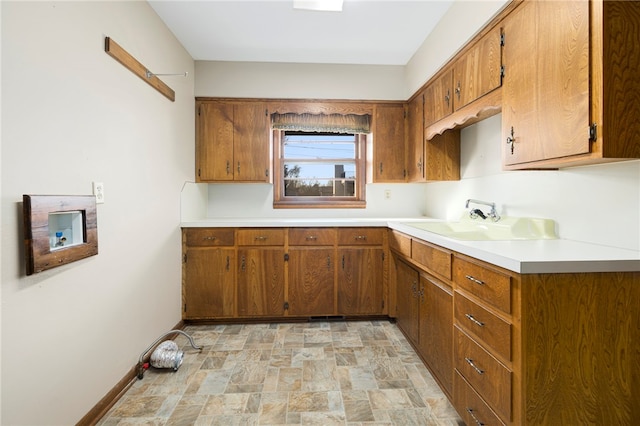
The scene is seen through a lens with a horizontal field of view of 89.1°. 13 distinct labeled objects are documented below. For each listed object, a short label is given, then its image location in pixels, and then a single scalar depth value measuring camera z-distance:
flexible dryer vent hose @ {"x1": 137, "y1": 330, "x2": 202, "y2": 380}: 2.13
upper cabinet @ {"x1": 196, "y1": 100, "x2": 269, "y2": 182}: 3.23
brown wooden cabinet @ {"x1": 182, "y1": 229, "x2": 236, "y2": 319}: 2.96
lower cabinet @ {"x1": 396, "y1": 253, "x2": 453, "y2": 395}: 1.87
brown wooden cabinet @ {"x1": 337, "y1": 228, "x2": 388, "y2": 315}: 3.02
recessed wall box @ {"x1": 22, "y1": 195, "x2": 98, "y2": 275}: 1.23
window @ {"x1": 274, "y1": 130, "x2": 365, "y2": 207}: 3.60
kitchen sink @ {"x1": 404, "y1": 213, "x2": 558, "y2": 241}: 1.79
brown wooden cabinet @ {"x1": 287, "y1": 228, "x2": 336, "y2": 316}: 3.01
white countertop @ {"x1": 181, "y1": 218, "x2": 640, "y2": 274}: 1.15
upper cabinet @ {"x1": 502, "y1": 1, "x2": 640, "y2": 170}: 1.16
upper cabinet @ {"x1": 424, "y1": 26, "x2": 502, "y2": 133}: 1.83
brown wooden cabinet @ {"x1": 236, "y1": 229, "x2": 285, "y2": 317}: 2.98
